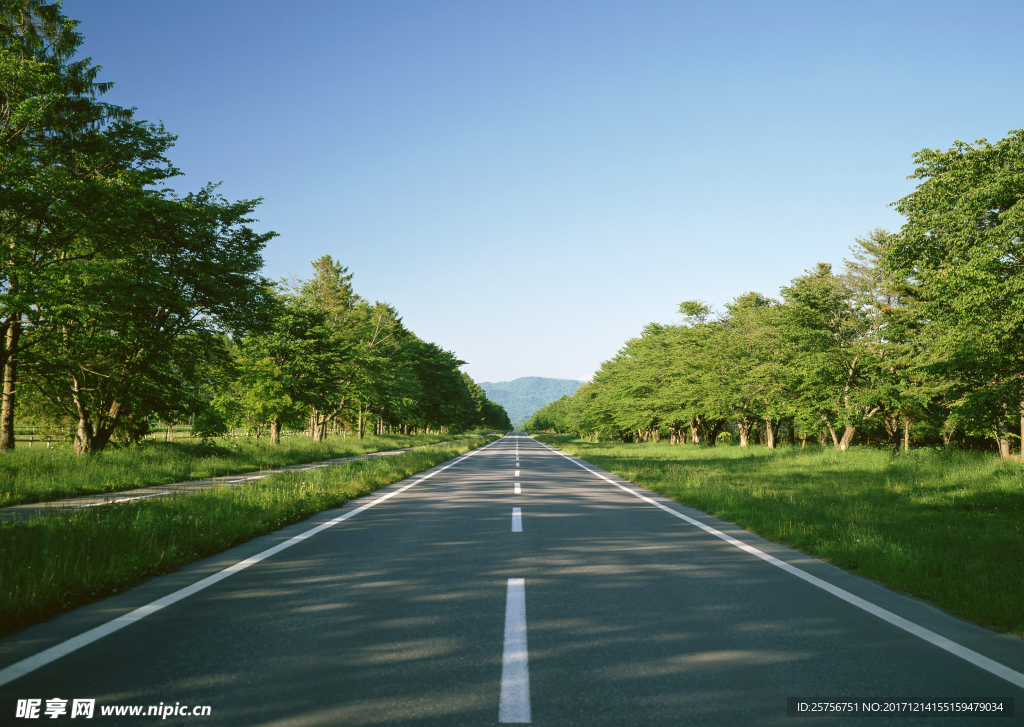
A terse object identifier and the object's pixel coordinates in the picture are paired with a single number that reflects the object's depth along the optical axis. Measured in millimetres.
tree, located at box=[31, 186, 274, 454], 17328
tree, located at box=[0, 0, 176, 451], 14305
